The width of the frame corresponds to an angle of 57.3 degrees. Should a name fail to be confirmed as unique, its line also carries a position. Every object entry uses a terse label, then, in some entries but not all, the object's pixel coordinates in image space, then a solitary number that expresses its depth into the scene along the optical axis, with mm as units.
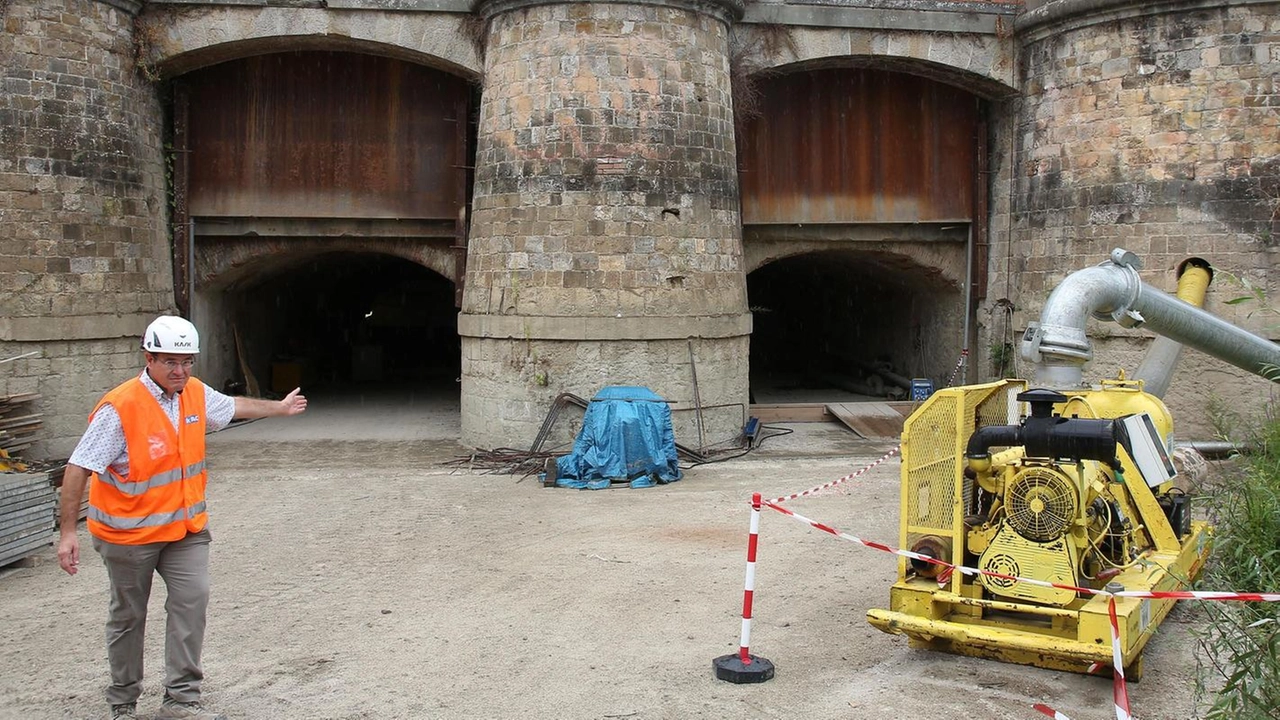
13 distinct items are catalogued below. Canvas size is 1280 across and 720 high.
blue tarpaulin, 11625
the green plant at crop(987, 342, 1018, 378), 15250
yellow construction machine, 5781
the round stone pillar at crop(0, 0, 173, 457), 12602
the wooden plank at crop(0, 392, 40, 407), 11867
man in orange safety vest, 5016
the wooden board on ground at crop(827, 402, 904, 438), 14516
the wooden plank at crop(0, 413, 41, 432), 11724
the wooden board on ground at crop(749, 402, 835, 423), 15602
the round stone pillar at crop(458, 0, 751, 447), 12812
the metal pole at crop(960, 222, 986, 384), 15984
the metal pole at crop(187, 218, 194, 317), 14812
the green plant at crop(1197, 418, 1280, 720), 4148
